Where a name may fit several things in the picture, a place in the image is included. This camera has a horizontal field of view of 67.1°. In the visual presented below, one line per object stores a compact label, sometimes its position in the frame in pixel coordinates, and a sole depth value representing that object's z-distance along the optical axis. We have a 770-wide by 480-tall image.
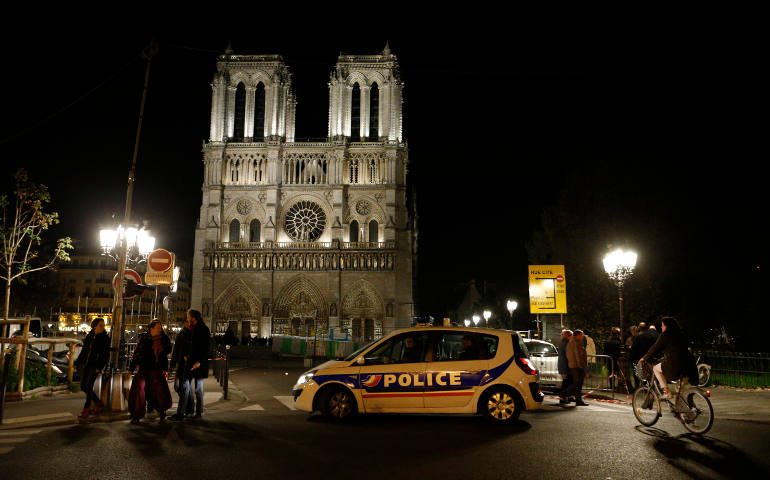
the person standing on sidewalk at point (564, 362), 10.39
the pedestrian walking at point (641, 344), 10.67
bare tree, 17.08
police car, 7.52
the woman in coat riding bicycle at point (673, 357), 7.11
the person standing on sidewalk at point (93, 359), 7.79
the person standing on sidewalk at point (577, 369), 10.17
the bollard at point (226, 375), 10.27
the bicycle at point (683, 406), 6.75
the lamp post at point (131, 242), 14.16
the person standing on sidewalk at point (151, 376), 7.70
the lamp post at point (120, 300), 8.33
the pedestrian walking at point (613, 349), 12.12
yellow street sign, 16.47
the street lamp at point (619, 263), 13.23
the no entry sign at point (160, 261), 11.02
